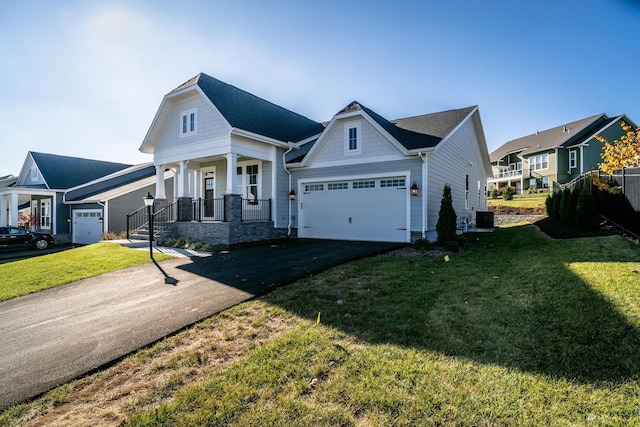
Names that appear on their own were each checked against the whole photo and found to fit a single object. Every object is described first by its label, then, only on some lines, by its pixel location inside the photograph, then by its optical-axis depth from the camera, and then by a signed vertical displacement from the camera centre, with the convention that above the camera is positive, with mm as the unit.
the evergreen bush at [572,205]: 10406 +263
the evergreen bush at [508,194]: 28366 +1797
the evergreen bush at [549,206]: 14977 +352
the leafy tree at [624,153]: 11602 +2331
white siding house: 11961 +2108
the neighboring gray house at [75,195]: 19969 +1423
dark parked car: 17422 -1446
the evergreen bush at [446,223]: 10654 -347
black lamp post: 10798 +468
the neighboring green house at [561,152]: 28906 +6147
